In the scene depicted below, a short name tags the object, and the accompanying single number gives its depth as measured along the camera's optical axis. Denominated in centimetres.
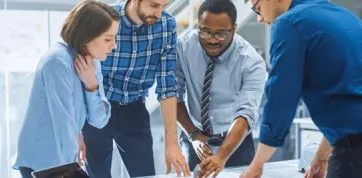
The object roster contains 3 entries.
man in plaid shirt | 350
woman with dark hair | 294
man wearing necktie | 352
